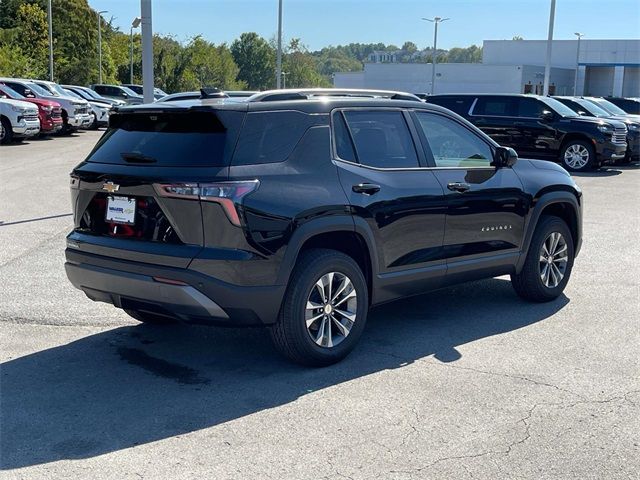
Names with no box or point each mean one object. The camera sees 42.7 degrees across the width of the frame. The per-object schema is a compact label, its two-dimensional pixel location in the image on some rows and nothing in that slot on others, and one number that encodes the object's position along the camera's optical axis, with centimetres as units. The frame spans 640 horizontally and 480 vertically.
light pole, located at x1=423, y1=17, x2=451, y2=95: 7200
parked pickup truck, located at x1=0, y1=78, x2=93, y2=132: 2589
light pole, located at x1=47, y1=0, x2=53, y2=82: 4407
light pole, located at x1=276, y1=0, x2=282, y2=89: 4274
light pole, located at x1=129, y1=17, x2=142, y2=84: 6602
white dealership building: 8241
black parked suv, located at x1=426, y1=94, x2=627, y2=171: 2008
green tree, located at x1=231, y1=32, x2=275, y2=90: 10756
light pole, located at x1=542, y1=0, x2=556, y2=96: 3797
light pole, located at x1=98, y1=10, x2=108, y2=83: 5891
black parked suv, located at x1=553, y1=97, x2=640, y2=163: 2230
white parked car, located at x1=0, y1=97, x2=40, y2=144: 2283
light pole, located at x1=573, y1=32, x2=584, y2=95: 8152
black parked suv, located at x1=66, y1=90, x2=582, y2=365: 493
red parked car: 2467
